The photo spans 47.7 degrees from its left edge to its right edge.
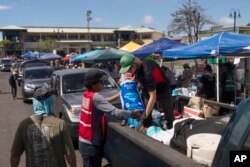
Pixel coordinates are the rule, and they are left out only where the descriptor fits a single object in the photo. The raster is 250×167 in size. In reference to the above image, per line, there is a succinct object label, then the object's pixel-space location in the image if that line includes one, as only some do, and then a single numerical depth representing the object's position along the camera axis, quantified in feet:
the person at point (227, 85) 25.11
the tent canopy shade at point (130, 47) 49.45
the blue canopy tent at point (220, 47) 21.17
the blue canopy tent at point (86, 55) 48.29
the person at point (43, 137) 8.59
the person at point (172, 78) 31.91
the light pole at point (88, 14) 158.26
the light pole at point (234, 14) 101.30
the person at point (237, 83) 27.09
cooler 7.20
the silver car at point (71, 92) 18.86
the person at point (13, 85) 48.37
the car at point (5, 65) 139.46
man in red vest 10.44
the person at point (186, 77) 37.35
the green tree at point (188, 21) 91.30
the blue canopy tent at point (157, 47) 35.68
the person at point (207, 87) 24.14
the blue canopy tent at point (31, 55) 113.11
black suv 42.70
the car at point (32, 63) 67.97
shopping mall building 232.56
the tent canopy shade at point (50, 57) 92.66
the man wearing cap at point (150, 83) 12.59
